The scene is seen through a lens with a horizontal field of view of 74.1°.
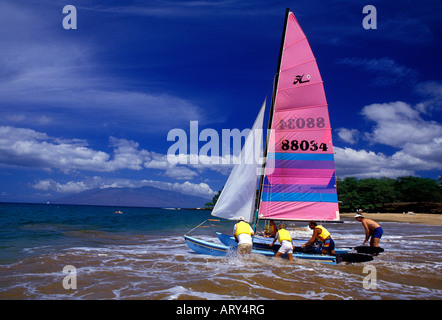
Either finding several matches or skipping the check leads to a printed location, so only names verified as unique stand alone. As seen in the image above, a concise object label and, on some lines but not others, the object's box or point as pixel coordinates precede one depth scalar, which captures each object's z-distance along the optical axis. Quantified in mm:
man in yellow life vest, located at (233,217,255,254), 11367
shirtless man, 12781
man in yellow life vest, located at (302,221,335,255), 11688
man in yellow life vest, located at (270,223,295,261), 11242
